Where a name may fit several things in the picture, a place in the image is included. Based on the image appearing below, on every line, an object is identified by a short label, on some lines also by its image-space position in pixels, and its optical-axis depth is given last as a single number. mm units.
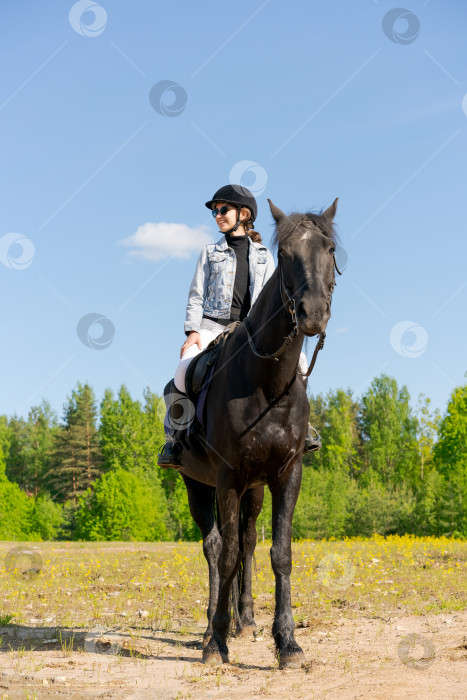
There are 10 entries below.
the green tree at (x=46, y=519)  62344
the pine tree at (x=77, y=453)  68500
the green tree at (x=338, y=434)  65688
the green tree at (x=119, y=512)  53500
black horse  5520
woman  7203
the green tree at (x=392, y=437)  64500
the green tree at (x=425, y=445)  60653
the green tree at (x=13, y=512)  59994
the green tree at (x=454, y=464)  45281
